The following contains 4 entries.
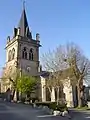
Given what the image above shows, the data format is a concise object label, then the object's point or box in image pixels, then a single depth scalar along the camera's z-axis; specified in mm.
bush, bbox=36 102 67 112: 11846
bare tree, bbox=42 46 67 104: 18250
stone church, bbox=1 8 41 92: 30765
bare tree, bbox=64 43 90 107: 18296
